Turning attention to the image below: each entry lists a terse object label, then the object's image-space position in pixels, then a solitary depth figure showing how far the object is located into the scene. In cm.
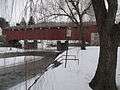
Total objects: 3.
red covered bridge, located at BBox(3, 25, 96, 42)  1967
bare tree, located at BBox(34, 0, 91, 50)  1437
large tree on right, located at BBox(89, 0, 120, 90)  358
